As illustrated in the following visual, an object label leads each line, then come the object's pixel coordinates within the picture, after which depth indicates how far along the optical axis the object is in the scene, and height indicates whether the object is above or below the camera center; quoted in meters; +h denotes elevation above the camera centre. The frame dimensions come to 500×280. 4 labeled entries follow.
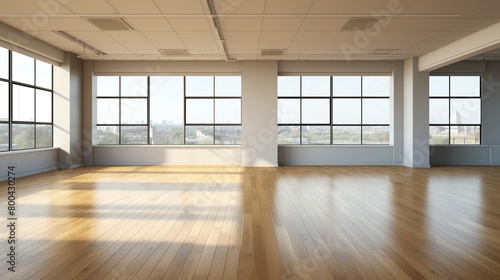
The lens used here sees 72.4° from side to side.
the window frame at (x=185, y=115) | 10.75 +0.75
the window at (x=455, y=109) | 10.87 +0.98
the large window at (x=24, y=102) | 7.55 +0.88
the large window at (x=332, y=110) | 10.83 +0.93
